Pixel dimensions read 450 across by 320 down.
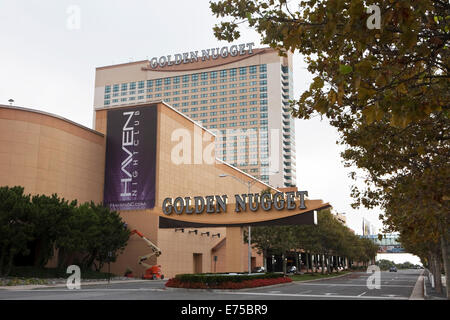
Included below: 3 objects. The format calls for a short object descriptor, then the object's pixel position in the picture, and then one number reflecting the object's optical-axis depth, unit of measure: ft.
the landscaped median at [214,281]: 106.22
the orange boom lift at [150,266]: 167.32
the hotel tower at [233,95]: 499.51
